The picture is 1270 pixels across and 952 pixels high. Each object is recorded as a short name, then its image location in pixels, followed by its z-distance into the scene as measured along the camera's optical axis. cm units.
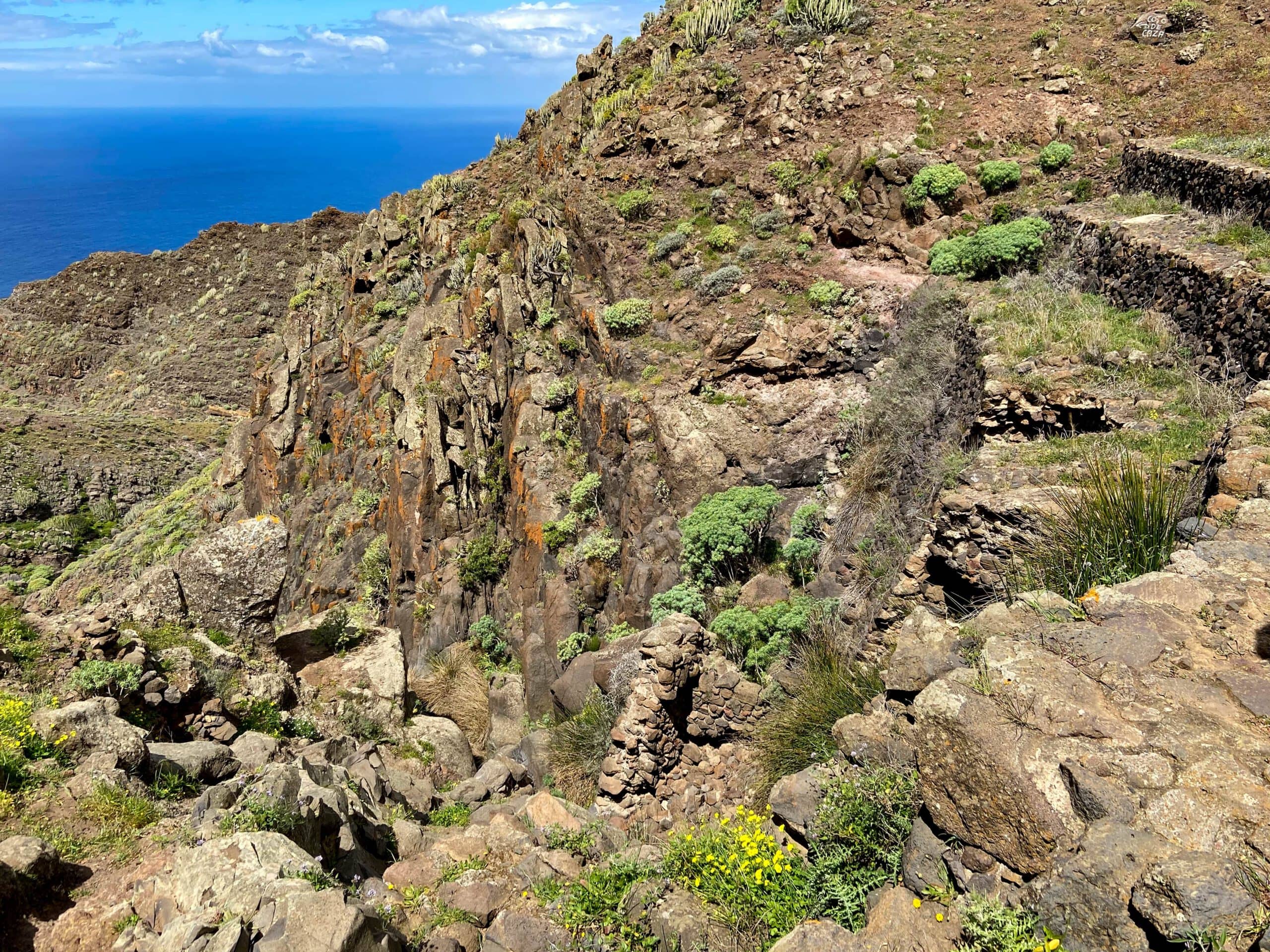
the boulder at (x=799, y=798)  570
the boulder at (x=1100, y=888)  345
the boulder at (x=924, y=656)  567
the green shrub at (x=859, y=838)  482
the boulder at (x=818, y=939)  420
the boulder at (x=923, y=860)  438
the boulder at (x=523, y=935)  540
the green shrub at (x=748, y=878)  504
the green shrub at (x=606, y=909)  535
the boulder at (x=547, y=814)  752
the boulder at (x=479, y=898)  583
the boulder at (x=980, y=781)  398
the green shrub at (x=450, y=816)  882
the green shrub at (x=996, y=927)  367
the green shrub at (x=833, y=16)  2084
